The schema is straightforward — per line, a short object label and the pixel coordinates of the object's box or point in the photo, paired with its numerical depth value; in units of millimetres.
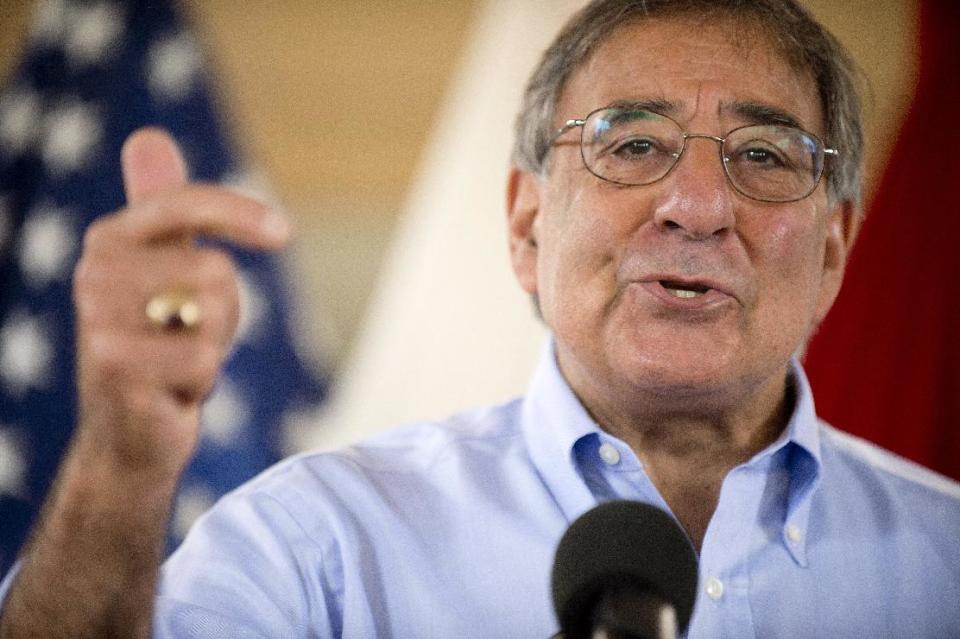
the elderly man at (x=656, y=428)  1878
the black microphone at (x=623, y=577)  1682
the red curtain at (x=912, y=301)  2197
